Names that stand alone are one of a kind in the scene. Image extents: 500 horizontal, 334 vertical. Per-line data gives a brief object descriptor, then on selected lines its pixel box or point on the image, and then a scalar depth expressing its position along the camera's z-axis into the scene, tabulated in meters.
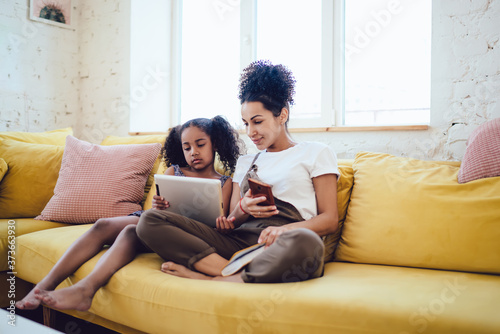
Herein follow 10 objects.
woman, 1.14
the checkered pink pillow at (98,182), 2.02
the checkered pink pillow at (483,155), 1.36
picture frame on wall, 3.25
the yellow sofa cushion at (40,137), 2.47
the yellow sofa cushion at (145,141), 2.22
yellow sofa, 0.96
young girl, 1.25
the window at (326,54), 2.21
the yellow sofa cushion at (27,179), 2.18
